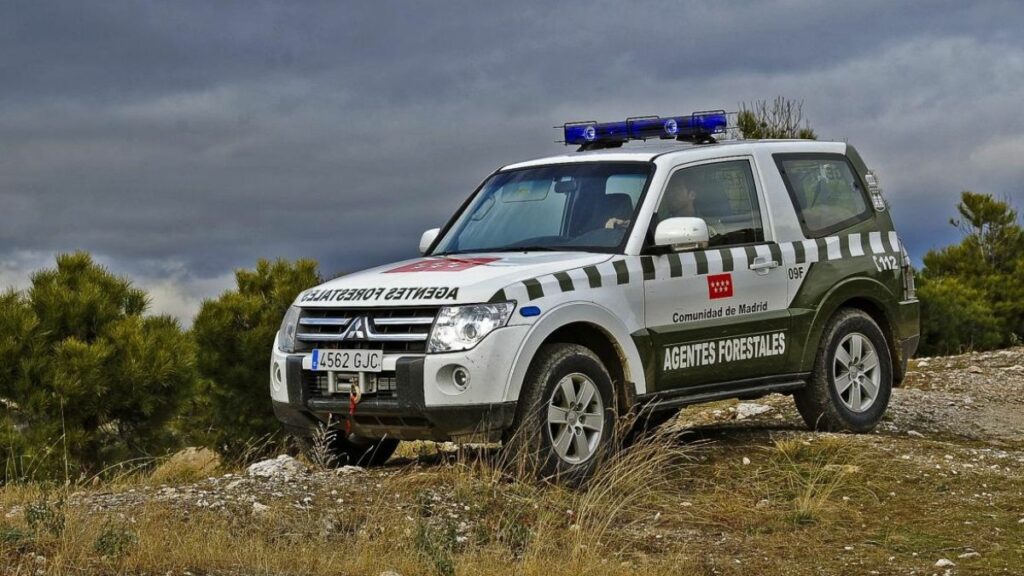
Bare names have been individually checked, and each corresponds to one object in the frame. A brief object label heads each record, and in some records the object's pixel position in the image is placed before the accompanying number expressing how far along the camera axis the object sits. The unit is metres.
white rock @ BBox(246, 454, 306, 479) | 8.47
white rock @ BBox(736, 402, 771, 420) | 12.89
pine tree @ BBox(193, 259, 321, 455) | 17.36
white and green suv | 7.89
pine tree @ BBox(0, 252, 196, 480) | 16.39
